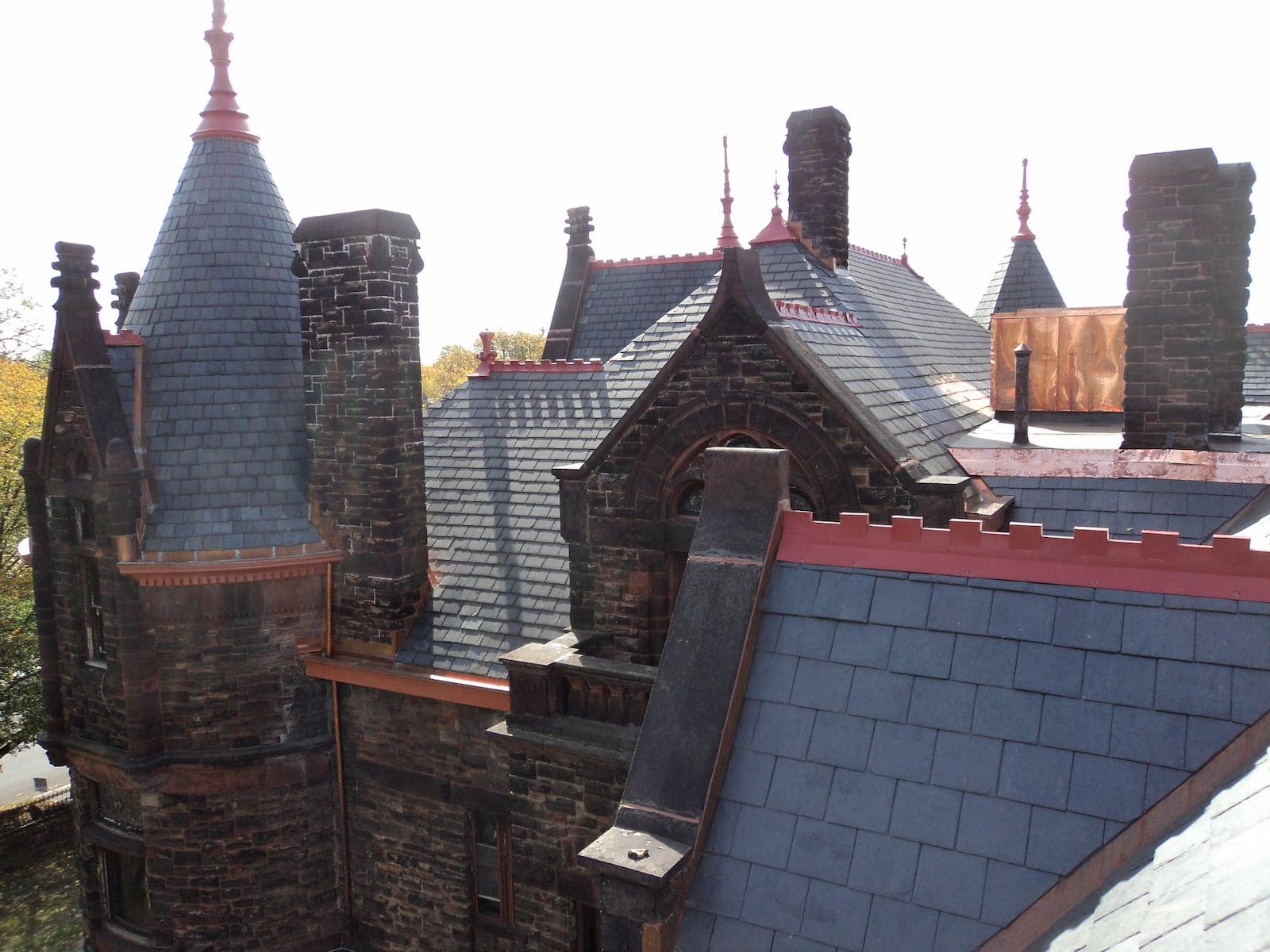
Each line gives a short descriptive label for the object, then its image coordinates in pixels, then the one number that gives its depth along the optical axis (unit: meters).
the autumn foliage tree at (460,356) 72.62
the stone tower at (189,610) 11.18
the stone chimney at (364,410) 11.52
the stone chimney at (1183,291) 10.36
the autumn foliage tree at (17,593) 19.83
